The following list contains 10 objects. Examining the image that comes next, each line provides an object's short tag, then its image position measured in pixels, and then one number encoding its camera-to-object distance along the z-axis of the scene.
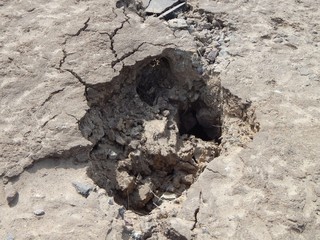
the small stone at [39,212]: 2.44
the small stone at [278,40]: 3.48
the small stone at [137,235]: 2.47
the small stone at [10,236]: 2.36
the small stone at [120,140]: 2.98
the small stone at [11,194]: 2.50
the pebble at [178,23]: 3.49
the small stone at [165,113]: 3.18
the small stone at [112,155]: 2.91
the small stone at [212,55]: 3.35
